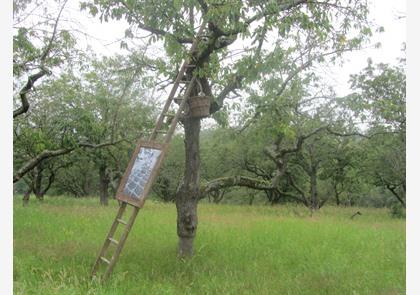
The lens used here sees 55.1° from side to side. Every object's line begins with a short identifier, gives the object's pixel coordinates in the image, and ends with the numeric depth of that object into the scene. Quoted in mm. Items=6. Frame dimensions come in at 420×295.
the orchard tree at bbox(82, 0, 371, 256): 6023
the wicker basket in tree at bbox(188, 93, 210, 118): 7141
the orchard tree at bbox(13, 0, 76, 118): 7898
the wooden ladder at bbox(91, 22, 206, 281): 6055
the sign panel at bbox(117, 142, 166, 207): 6191
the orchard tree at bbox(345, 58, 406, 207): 17609
